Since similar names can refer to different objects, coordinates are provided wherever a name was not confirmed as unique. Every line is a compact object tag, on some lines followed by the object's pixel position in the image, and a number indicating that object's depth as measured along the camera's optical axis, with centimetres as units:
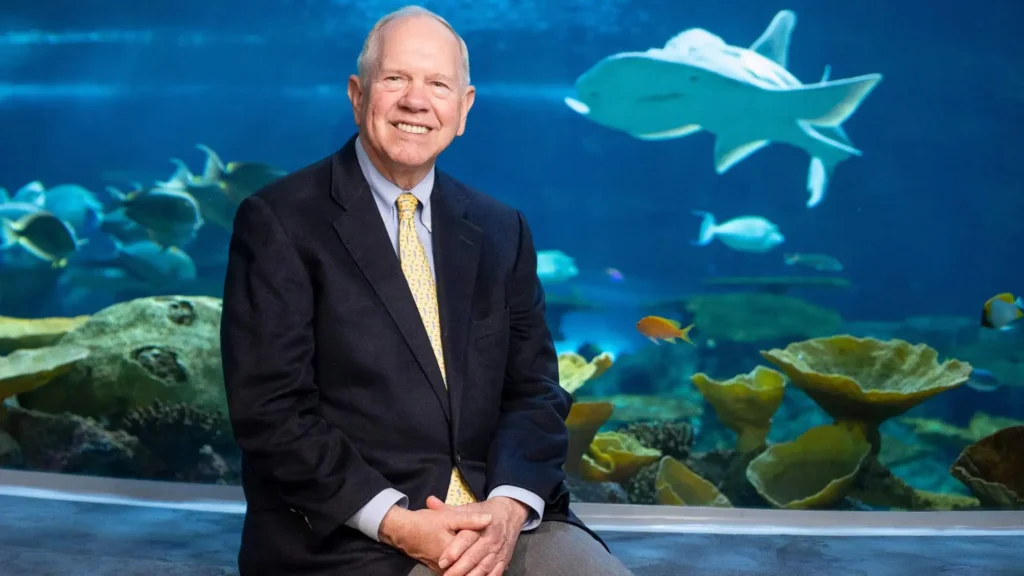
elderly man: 151
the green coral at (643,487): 375
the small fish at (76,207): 430
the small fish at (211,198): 425
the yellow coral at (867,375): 368
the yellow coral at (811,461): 377
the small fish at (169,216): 422
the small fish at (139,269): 421
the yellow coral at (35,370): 388
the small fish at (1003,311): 383
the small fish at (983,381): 387
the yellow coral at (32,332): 412
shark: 394
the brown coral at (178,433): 386
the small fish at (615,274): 407
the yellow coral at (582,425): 380
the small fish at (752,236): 401
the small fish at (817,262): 398
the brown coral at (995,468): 367
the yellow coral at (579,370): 390
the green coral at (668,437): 385
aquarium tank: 383
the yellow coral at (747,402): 385
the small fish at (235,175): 429
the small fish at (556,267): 411
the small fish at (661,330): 391
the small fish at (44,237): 426
